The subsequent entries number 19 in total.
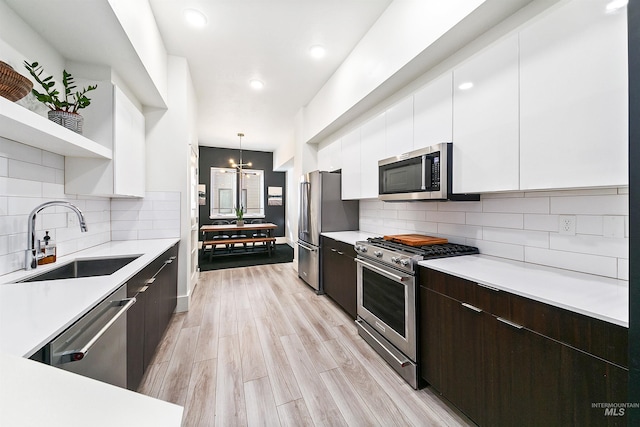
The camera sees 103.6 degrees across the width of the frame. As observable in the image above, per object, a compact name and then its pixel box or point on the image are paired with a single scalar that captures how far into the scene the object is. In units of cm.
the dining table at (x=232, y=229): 531
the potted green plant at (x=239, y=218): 576
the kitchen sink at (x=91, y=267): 165
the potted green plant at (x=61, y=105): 147
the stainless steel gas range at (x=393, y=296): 168
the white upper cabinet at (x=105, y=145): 187
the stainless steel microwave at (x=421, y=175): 174
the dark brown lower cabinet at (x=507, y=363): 89
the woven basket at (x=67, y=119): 154
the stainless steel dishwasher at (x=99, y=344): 85
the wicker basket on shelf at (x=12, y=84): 106
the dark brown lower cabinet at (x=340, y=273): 256
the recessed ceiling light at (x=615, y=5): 97
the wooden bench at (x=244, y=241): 521
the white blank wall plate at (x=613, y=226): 119
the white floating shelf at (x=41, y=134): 105
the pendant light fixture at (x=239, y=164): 681
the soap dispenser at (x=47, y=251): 153
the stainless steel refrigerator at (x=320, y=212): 334
